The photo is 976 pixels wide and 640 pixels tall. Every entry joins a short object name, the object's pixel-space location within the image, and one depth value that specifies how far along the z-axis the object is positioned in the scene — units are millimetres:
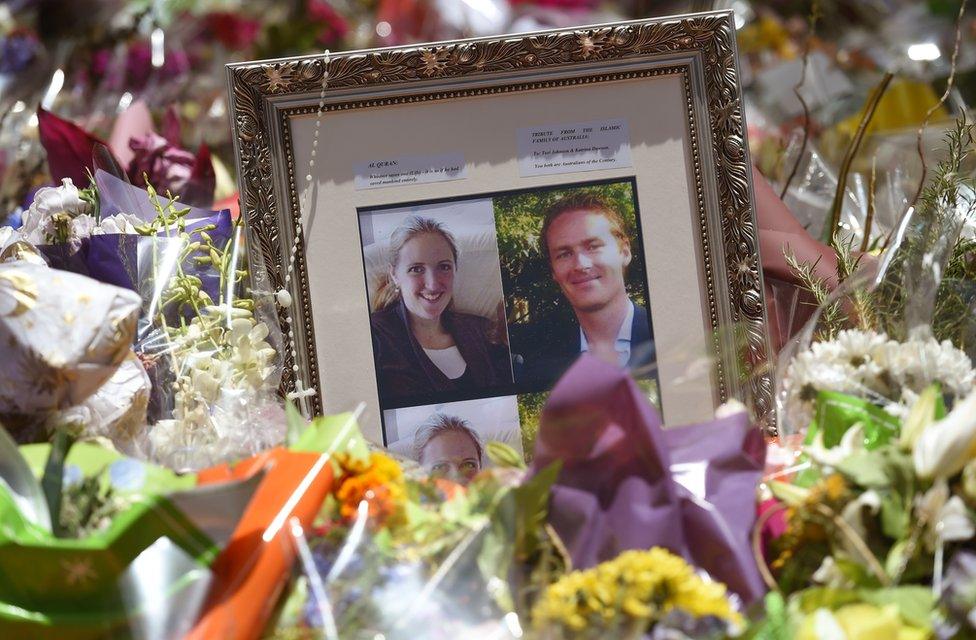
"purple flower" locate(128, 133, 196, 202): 1876
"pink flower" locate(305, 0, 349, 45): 3212
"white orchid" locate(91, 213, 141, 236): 1649
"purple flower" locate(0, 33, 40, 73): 2345
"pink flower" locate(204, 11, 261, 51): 3131
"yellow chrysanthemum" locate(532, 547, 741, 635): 1389
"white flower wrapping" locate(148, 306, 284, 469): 1581
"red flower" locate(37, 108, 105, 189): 1791
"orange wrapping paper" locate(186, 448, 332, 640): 1407
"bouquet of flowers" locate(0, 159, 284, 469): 1603
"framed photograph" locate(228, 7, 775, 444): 1665
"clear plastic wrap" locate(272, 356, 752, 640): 1395
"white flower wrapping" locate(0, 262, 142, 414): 1472
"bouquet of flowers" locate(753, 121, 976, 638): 1399
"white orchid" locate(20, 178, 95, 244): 1644
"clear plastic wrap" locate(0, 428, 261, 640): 1399
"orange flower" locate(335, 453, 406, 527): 1444
